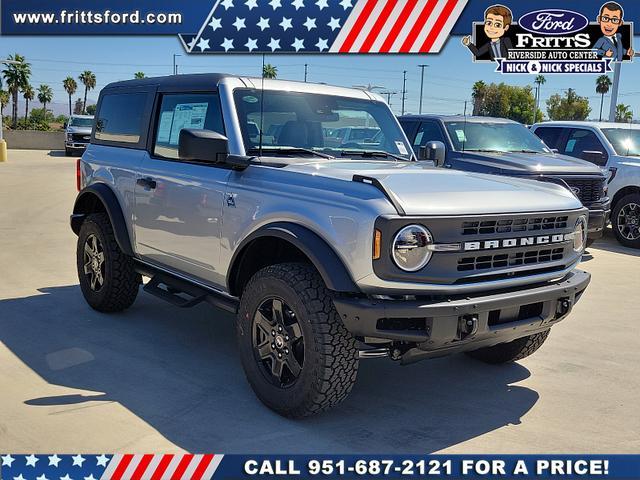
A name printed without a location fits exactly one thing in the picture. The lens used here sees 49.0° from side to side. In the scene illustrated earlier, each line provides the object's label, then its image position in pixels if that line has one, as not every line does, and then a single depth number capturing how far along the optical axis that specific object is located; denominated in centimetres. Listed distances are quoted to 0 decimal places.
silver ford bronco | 350
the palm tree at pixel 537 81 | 5537
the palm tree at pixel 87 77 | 9431
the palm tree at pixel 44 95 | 10238
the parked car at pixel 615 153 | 1055
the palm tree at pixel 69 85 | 9800
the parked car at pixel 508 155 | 900
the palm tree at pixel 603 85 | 9200
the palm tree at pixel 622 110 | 8688
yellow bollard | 2476
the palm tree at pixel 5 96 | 7221
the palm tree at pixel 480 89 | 6211
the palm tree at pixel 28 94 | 7281
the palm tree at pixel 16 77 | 6956
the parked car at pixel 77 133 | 3023
